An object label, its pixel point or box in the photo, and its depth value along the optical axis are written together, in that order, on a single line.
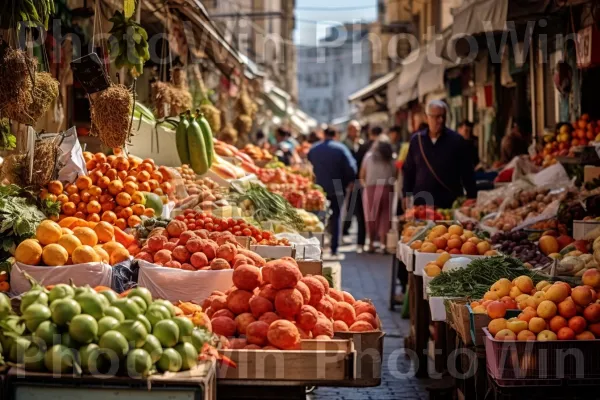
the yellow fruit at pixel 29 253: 5.76
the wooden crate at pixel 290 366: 4.47
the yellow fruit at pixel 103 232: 6.30
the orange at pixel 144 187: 7.64
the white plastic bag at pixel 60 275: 5.73
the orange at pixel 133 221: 7.06
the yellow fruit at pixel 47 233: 5.91
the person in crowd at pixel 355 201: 18.03
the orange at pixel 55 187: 6.97
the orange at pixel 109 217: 6.95
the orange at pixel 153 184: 7.80
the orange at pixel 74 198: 6.99
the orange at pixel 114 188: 7.22
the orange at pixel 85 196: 7.02
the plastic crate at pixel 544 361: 5.01
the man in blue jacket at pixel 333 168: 16.70
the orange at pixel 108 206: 7.11
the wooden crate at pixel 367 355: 4.75
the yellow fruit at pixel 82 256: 5.79
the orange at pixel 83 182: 7.11
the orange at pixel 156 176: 8.03
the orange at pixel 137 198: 7.32
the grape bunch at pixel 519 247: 7.50
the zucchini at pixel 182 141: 9.62
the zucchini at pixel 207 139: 9.86
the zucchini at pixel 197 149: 9.60
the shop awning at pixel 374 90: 27.27
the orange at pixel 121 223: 6.97
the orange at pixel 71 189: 7.05
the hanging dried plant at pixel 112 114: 7.22
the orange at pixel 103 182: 7.25
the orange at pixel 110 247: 6.08
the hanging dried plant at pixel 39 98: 6.47
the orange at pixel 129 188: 7.35
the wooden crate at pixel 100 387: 3.99
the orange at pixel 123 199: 7.19
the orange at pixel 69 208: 6.88
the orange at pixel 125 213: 7.12
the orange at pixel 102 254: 5.91
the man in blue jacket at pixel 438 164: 10.50
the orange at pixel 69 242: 5.90
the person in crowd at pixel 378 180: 16.73
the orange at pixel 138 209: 7.22
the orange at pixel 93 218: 6.90
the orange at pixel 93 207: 6.96
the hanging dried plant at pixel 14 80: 6.04
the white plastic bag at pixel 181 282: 5.73
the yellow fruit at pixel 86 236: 6.08
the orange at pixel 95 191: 7.10
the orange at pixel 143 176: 7.77
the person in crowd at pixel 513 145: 14.66
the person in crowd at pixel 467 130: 16.03
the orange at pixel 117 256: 6.03
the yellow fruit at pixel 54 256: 5.77
